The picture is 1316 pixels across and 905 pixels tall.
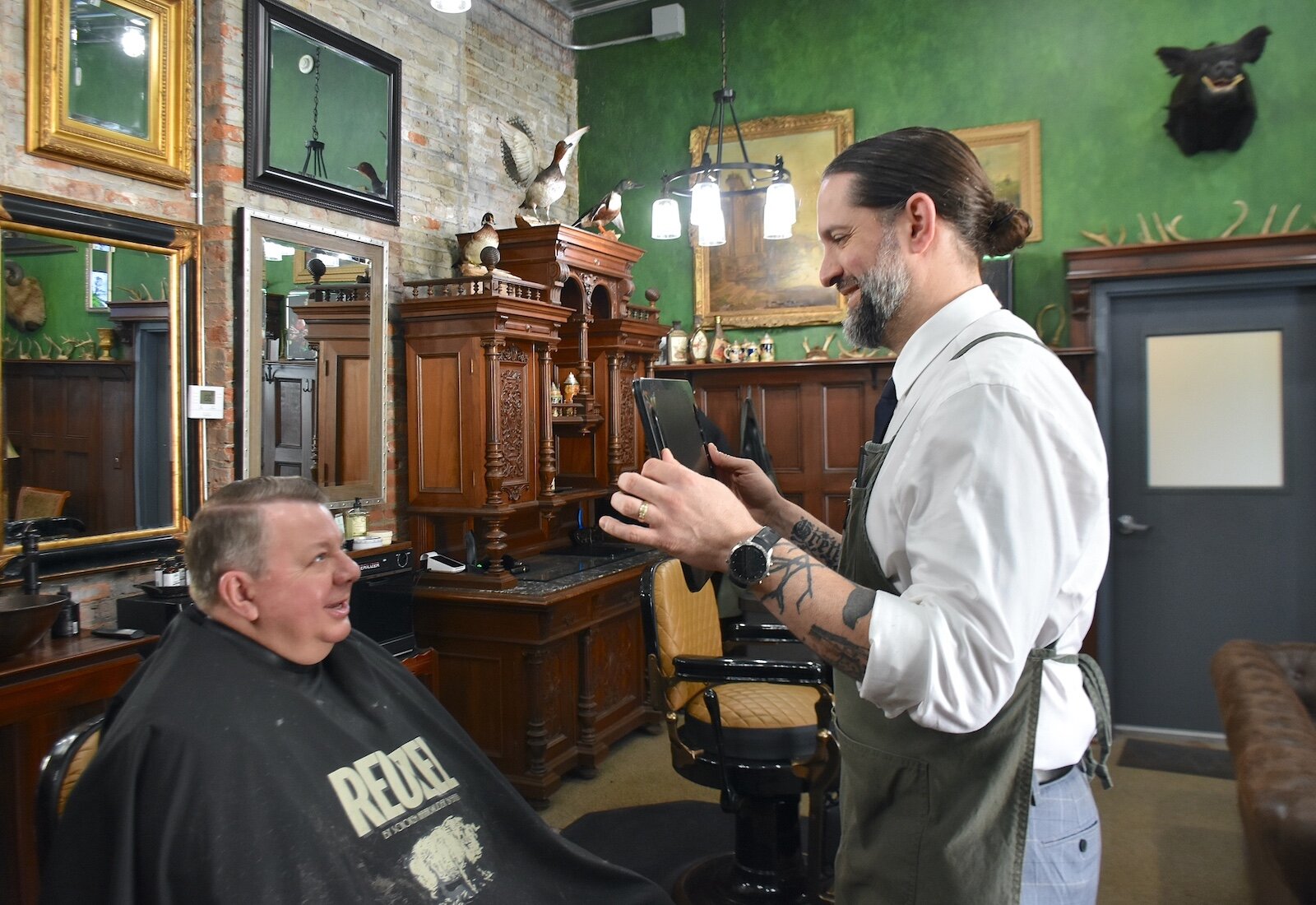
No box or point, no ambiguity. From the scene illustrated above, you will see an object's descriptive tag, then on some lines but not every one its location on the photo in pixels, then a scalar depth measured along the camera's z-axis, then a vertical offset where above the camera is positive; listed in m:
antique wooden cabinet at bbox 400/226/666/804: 4.09 -0.35
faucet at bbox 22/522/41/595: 2.79 -0.36
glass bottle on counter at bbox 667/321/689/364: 5.95 +0.58
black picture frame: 3.62 +1.30
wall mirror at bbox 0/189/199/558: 2.90 +0.24
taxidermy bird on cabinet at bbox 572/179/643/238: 5.00 +1.22
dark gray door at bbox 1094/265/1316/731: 4.86 -0.18
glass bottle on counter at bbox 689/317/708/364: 5.89 +0.58
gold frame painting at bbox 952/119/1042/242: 5.26 +1.56
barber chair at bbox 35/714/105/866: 1.63 -0.57
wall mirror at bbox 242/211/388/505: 3.63 +0.35
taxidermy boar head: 4.75 +1.74
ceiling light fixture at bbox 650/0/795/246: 4.18 +1.05
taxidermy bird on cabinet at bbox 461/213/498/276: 4.55 +0.95
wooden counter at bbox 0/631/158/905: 2.52 -0.78
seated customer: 1.56 -0.61
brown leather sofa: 1.91 -0.75
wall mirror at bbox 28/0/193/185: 2.93 +1.17
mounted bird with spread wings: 4.88 +1.44
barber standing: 1.04 -0.14
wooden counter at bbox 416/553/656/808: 4.04 -0.99
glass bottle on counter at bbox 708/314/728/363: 5.87 +0.58
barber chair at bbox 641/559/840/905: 2.97 -0.95
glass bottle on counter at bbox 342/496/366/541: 3.92 -0.34
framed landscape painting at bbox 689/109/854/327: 5.71 +1.16
